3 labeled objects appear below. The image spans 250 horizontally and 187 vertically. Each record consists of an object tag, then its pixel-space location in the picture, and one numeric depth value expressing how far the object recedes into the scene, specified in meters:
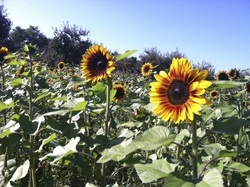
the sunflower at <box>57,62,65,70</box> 4.67
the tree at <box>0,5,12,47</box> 18.43
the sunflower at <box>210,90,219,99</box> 3.19
